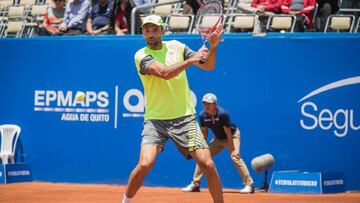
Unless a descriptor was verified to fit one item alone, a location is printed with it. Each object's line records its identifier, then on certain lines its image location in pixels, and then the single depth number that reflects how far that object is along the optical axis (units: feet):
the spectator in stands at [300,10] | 47.78
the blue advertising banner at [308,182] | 44.34
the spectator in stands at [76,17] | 56.39
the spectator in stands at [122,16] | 54.44
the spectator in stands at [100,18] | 55.06
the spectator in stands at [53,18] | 58.49
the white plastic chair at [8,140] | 56.90
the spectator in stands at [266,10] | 49.37
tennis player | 28.73
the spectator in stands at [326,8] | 49.34
